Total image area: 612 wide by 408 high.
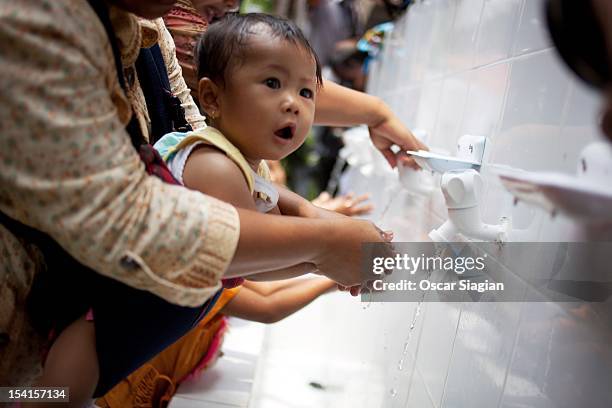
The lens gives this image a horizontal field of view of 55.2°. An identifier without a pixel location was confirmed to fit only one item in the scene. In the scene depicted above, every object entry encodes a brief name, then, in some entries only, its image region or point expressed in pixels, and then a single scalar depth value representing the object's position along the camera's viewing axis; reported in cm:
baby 87
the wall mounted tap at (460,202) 88
